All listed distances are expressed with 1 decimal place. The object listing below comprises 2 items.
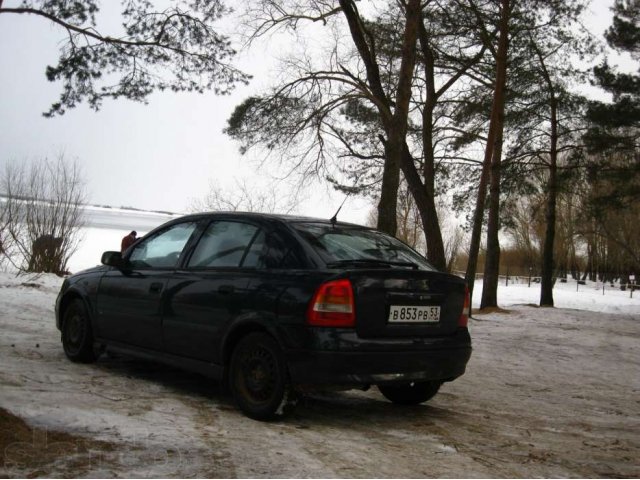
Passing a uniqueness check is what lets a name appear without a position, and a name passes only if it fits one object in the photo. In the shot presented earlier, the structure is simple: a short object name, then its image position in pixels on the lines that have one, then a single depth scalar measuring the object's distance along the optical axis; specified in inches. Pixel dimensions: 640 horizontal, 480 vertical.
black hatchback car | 173.9
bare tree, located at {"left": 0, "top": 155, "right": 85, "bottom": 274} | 755.4
